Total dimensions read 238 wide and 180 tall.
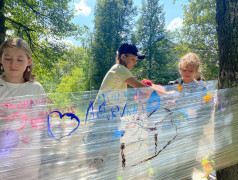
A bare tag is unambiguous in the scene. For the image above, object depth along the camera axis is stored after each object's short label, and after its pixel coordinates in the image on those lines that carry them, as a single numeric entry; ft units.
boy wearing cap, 4.57
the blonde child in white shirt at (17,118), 3.01
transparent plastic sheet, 3.12
